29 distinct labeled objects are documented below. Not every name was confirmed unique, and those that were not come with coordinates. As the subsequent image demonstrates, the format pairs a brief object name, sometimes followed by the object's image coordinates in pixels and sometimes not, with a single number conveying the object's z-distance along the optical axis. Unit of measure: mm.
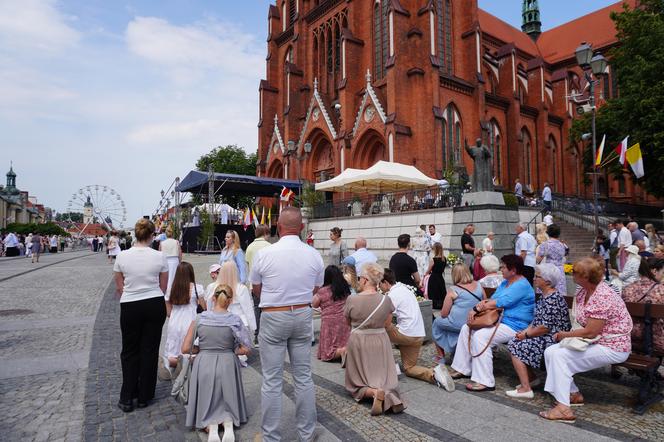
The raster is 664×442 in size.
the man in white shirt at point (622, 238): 10564
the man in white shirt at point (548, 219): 16547
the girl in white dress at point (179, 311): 4871
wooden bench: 3916
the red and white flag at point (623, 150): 14188
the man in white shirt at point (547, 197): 18688
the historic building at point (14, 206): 78694
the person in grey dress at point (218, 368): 3643
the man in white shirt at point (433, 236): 12946
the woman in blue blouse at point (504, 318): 4570
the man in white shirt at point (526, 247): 10148
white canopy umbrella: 19234
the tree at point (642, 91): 21250
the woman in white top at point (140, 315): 4129
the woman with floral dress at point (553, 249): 8023
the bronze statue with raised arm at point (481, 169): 13508
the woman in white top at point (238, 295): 5176
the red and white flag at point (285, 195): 24094
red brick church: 25312
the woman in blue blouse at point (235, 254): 6641
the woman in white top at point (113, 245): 21562
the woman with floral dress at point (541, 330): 4309
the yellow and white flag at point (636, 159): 13133
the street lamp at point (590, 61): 11070
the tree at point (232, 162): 55394
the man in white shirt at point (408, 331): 4910
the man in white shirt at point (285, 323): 3230
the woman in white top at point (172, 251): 7109
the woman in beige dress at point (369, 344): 4191
